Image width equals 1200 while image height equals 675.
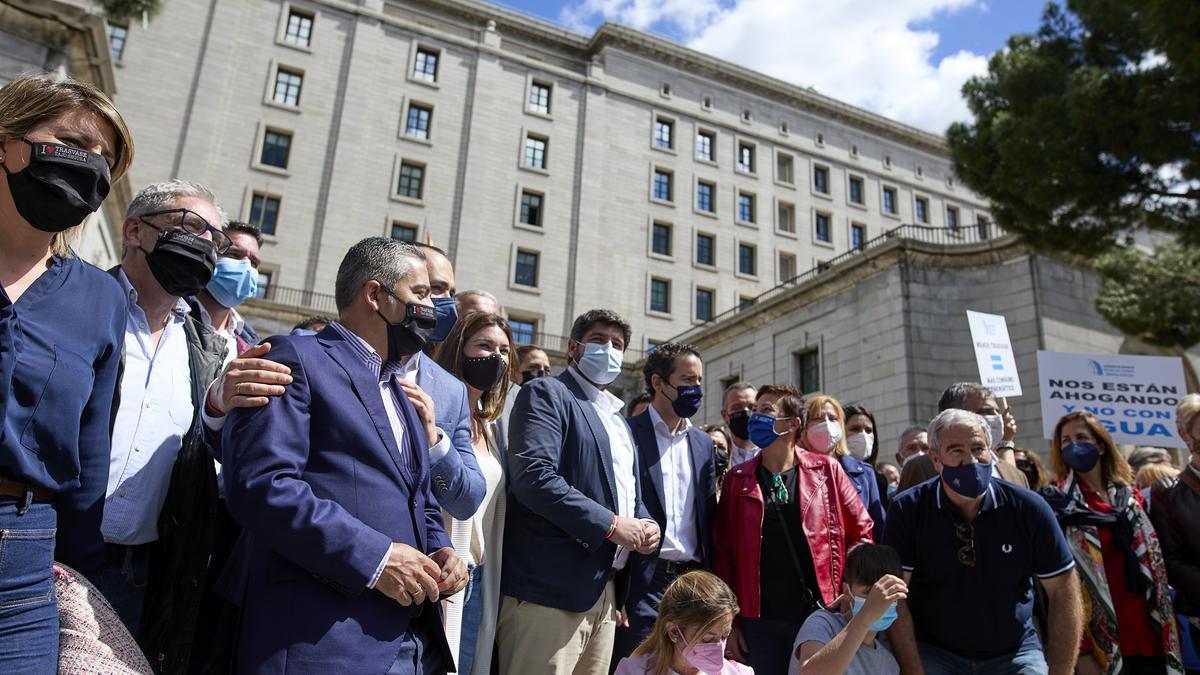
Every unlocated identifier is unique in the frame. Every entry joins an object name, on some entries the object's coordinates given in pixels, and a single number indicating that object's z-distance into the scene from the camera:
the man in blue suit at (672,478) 4.24
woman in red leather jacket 4.31
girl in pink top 3.57
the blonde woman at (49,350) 1.80
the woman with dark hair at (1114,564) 4.75
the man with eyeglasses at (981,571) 4.07
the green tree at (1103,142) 12.85
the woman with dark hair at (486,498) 3.64
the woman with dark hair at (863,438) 6.66
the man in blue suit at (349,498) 2.14
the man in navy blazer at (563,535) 3.71
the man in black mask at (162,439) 2.52
